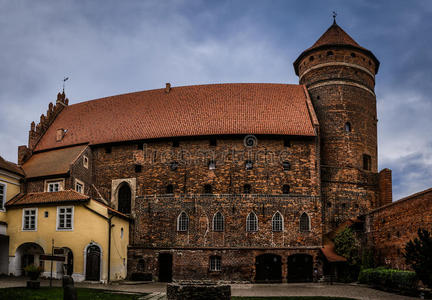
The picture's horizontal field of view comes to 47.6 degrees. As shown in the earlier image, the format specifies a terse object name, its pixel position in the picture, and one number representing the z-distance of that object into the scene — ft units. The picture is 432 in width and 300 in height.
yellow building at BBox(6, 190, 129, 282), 94.68
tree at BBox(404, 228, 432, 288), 58.44
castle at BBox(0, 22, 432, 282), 103.09
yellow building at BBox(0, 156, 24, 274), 101.19
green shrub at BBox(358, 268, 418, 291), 72.69
